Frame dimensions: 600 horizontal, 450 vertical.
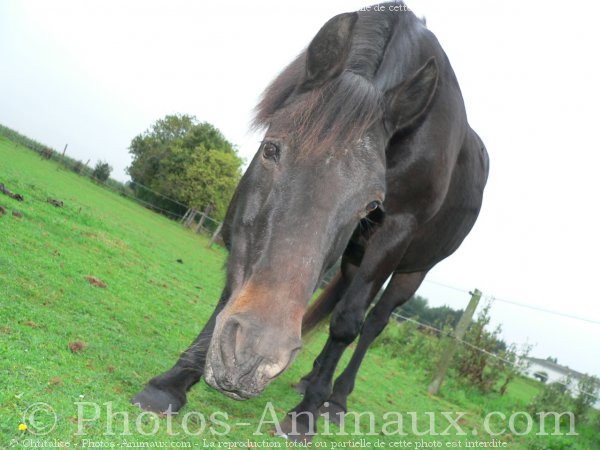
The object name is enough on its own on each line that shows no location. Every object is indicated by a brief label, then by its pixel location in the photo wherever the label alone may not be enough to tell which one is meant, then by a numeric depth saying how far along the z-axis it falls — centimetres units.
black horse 178
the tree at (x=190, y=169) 4291
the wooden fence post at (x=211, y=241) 2071
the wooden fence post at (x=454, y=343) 826
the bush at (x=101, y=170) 4288
